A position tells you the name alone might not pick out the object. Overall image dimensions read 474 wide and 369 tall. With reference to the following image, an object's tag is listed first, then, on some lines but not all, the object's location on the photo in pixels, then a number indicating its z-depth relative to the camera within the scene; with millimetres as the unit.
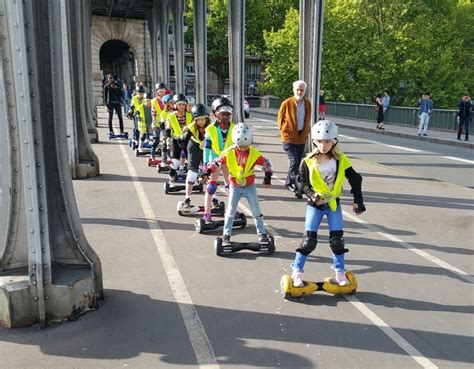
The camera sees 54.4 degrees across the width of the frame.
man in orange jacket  9289
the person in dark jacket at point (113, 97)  18516
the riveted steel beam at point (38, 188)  4051
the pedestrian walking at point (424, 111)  21234
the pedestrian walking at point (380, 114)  24791
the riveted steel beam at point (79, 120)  11172
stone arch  40312
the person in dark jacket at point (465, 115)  19672
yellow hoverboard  4855
